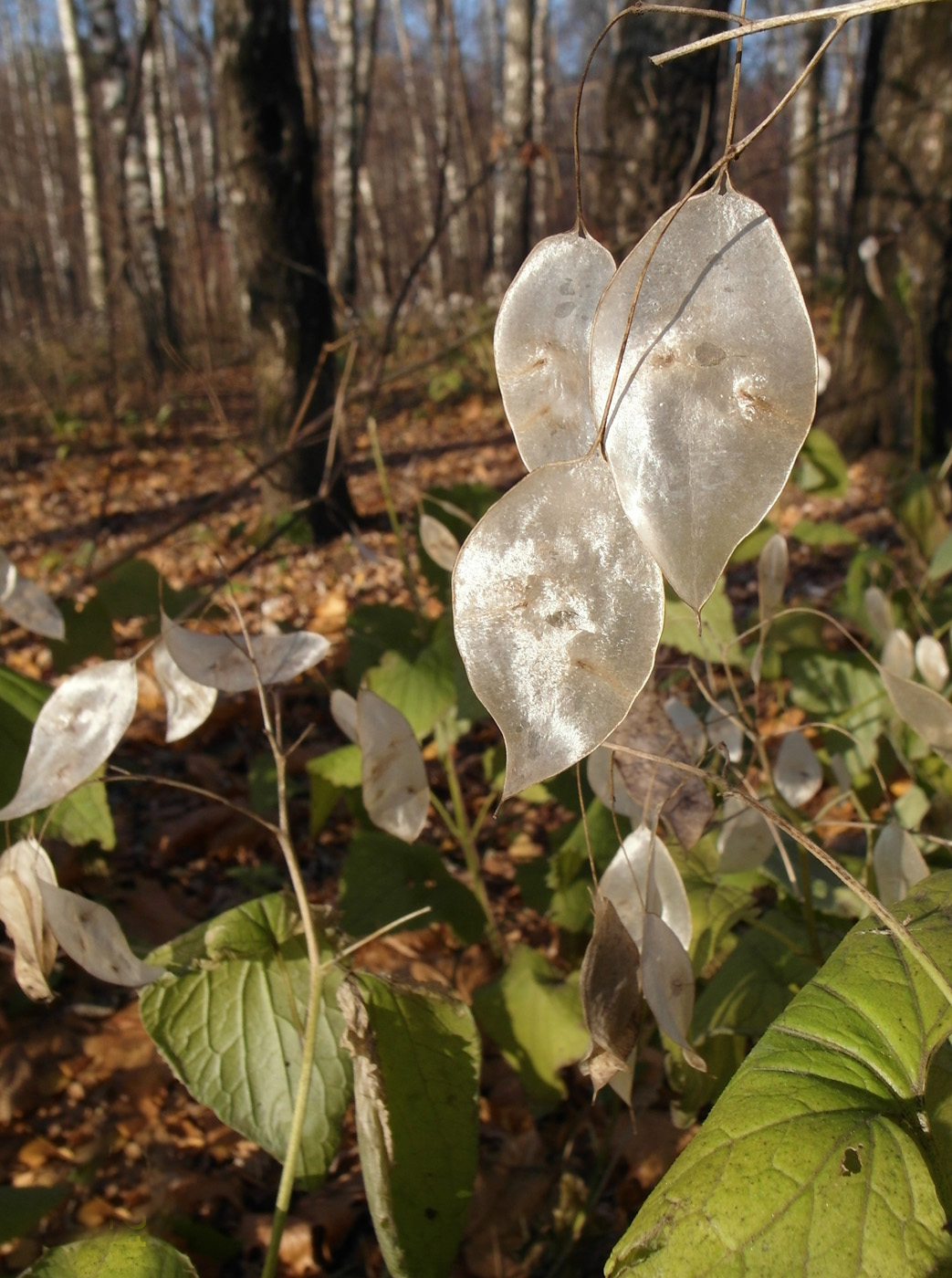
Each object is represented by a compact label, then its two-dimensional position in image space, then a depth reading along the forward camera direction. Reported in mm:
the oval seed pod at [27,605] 799
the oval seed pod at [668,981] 527
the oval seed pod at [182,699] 680
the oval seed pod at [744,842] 727
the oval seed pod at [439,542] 939
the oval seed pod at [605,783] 681
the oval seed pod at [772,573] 766
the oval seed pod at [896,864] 682
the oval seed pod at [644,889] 605
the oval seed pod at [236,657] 633
